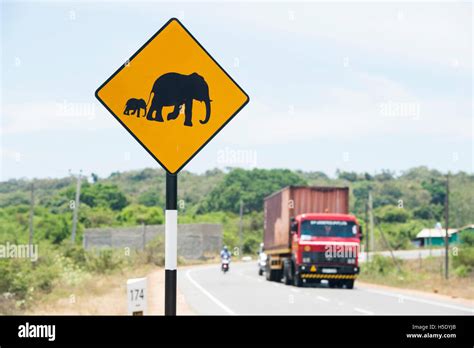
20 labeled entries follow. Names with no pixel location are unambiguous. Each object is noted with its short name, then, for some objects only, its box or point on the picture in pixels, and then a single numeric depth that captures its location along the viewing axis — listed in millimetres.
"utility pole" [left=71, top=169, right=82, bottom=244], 51791
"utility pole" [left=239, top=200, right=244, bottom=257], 89181
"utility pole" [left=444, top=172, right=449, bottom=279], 45031
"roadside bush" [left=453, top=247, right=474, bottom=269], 43312
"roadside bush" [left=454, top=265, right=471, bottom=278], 41469
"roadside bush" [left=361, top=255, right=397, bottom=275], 47625
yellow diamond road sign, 6527
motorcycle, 46500
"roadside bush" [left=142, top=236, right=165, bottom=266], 57419
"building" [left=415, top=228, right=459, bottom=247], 98300
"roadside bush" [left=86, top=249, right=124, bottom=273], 40447
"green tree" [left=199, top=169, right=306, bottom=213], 121438
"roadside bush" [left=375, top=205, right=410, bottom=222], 102850
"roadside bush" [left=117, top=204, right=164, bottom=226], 88688
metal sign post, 6582
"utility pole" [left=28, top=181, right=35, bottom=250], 47500
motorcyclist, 46500
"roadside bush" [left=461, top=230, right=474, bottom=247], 45062
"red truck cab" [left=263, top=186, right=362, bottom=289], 29875
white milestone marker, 7531
